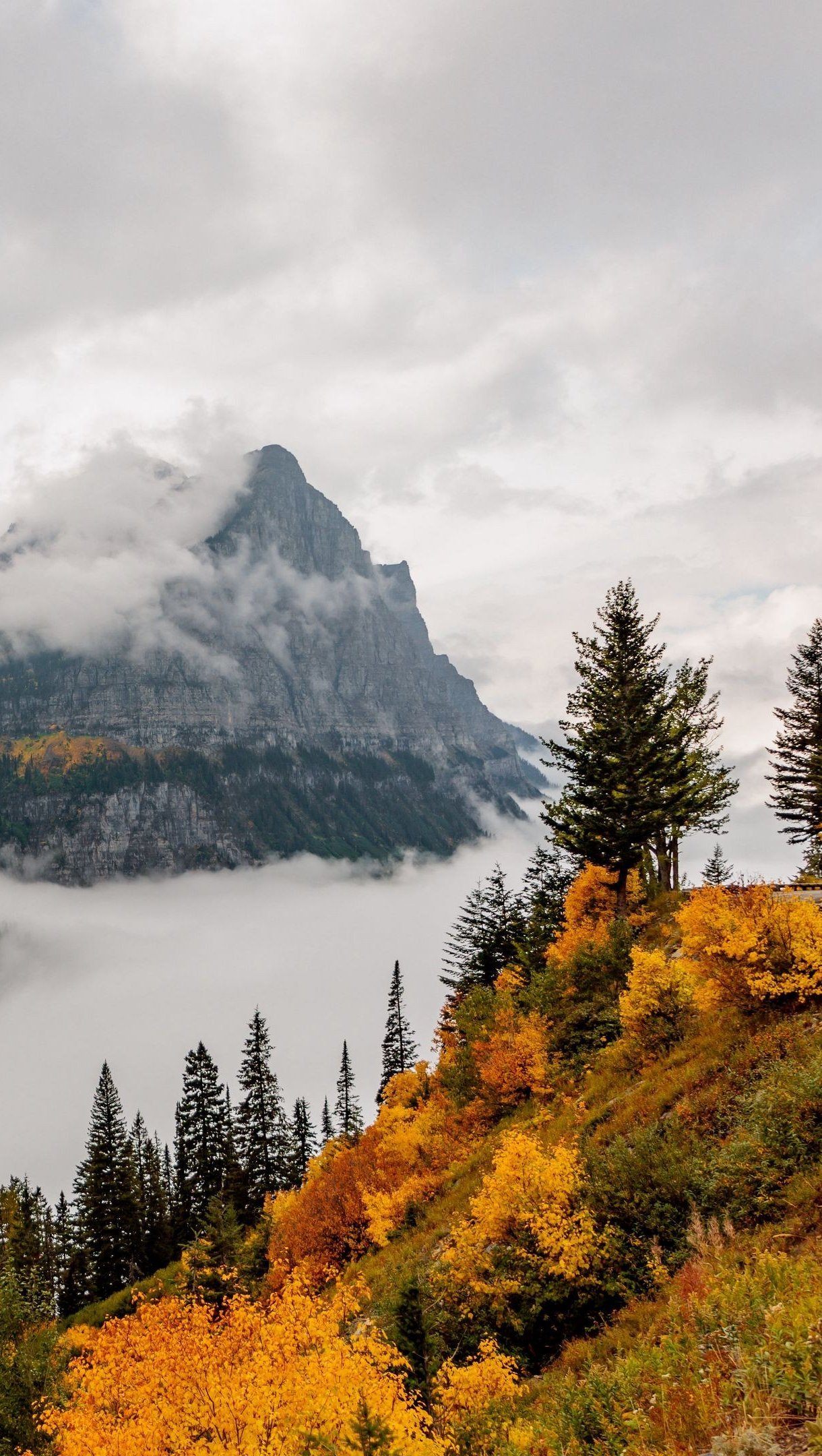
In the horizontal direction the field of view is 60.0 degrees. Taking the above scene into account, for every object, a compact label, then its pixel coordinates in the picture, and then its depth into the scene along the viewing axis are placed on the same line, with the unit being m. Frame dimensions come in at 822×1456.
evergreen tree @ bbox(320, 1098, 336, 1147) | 103.25
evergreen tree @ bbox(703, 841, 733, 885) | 67.12
